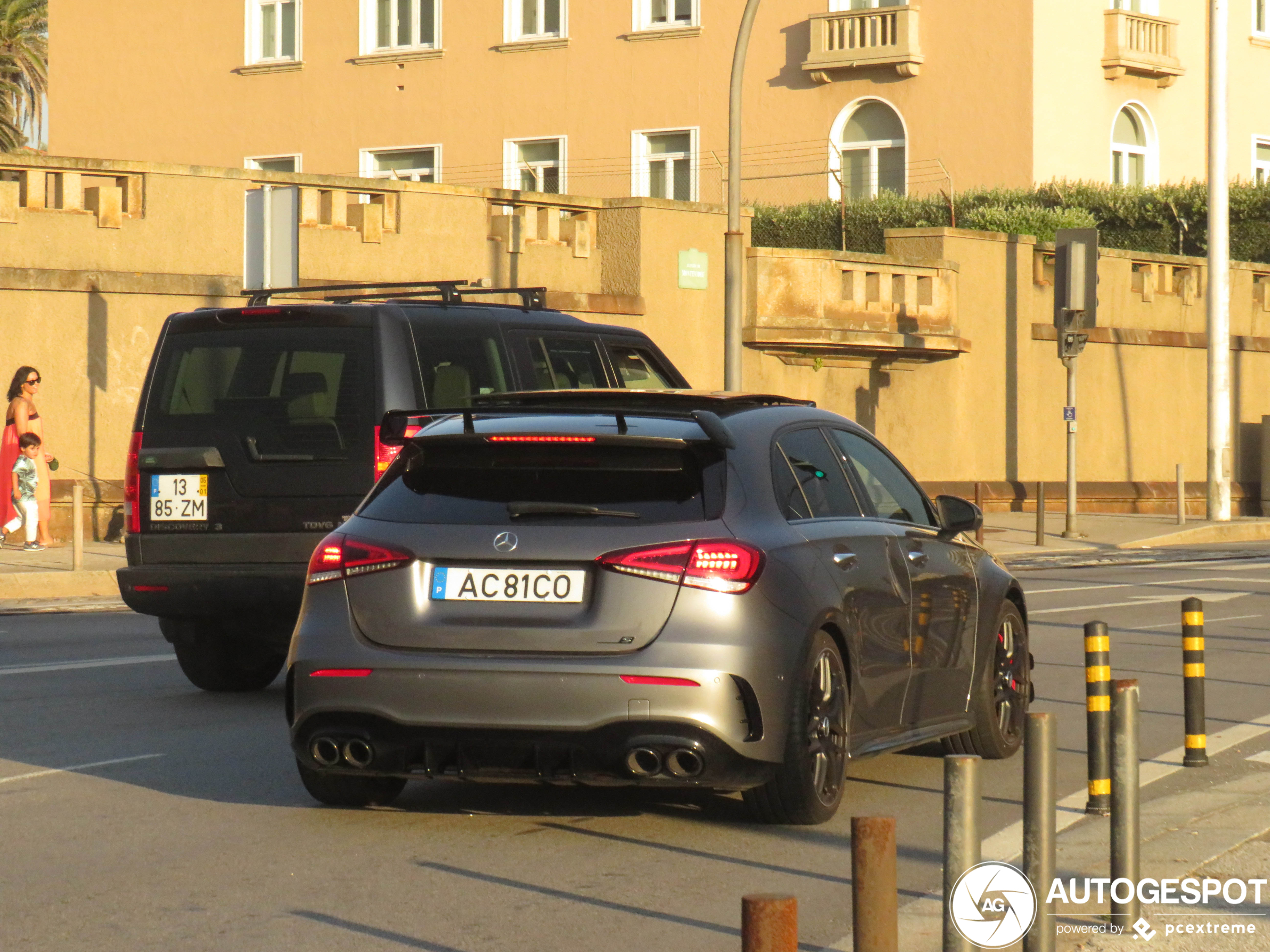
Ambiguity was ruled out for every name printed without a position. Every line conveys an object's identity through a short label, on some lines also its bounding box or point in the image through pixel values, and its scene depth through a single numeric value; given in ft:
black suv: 52.12
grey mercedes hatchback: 34.08
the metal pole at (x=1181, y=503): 151.74
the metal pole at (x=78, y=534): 92.32
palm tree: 292.21
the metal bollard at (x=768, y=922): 18.54
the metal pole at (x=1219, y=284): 157.53
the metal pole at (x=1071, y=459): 140.39
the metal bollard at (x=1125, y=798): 28.41
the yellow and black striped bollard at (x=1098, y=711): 36.04
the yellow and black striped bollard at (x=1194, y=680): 42.65
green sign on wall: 142.76
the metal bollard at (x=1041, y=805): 24.63
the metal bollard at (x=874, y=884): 21.77
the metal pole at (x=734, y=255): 111.09
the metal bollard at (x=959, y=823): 22.41
